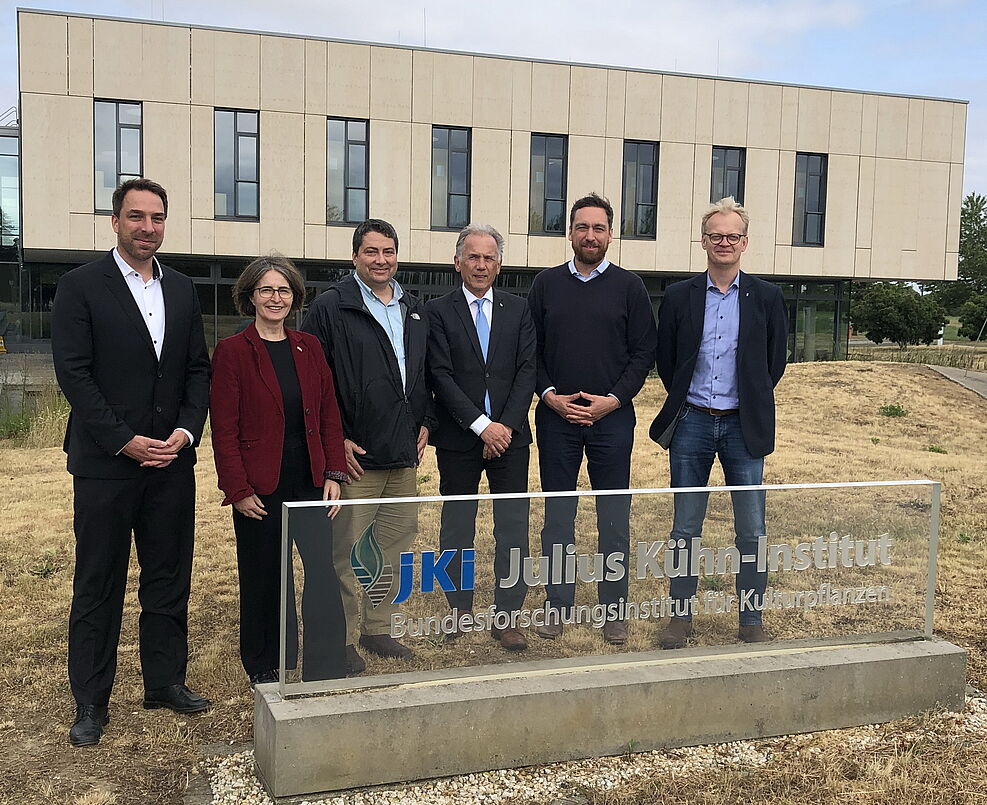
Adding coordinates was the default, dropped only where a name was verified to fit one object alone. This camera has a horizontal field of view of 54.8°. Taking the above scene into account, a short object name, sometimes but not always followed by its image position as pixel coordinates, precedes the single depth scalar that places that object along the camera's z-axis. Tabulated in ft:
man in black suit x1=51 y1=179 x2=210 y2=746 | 11.95
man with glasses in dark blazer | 14.53
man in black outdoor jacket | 13.57
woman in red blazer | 12.56
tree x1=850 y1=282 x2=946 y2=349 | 142.61
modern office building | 65.92
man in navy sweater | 14.92
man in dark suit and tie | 14.44
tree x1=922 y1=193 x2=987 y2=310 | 167.32
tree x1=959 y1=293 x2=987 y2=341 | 148.46
